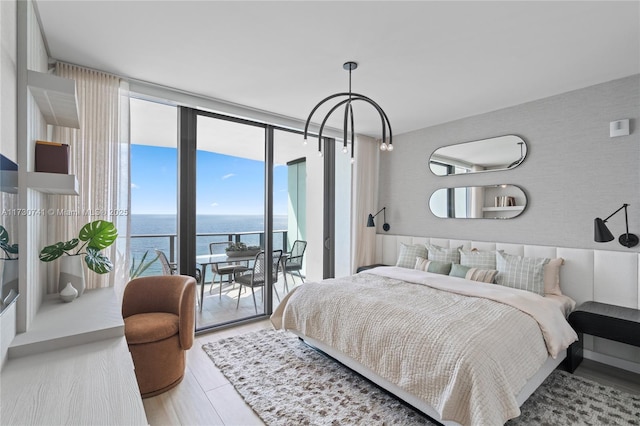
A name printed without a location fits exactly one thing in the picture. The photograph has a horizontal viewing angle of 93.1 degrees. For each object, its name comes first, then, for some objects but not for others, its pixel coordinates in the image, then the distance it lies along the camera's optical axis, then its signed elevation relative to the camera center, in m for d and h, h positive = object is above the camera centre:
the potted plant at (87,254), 2.22 -0.30
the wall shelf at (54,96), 1.60 +0.68
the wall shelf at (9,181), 1.24 +0.15
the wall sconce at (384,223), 4.69 -0.11
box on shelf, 1.81 +0.35
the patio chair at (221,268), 3.99 -0.72
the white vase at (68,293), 2.13 -0.56
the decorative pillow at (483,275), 3.16 -0.64
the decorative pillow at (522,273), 2.90 -0.58
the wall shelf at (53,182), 1.59 +0.18
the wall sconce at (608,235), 2.66 -0.19
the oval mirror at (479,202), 3.53 +0.16
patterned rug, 2.06 -1.38
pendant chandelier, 2.35 +0.92
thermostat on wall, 2.75 +0.79
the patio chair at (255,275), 3.93 -0.80
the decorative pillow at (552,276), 2.99 -0.62
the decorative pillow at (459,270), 3.37 -0.63
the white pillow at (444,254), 3.75 -0.50
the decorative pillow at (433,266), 3.58 -0.63
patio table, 3.70 -0.57
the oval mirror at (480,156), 3.52 +0.74
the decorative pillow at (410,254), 4.02 -0.54
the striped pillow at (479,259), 3.34 -0.51
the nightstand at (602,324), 2.34 -0.89
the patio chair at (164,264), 3.37 -0.55
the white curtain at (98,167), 2.50 +0.42
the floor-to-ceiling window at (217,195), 3.38 +0.26
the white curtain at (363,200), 4.75 +0.23
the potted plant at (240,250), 4.00 -0.47
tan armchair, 2.27 -0.87
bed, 1.70 -0.86
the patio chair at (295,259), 4.65 -0.70
